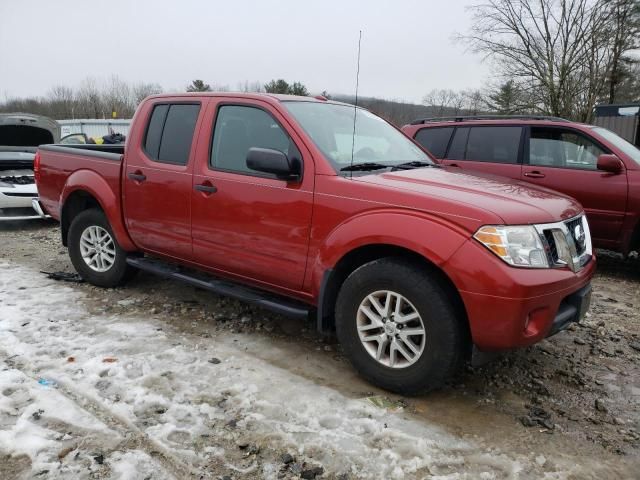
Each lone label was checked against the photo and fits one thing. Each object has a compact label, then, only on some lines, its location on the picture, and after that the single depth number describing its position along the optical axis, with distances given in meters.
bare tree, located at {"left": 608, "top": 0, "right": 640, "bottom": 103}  21.08
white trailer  32.09
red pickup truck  2.81
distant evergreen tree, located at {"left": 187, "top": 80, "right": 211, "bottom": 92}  45.58
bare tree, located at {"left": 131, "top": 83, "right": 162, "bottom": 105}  58.47
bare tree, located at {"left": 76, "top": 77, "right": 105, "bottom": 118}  56.62
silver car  7.87
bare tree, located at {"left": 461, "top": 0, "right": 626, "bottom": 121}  22.08
